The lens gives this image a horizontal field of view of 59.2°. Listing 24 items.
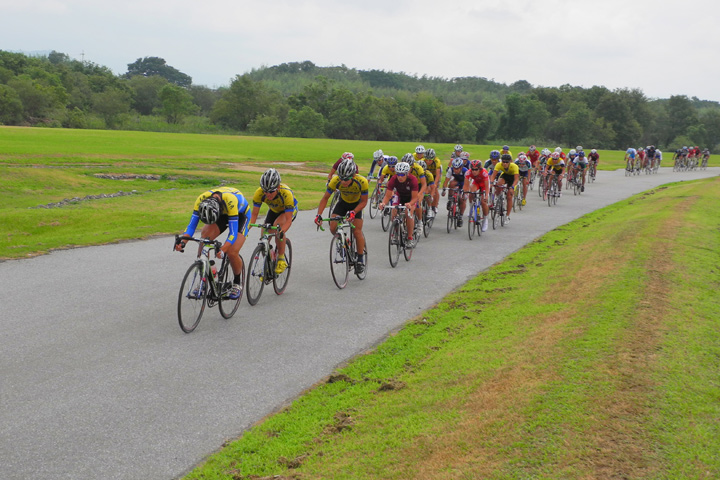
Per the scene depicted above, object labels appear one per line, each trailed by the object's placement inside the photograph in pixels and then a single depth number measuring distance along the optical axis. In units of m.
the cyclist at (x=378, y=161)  21.03
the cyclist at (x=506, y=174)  19.36
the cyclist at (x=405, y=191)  13.05
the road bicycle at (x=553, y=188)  27.67
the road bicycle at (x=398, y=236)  13.34
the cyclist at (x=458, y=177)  18.31
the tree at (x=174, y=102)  118.00
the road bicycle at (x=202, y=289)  8.17
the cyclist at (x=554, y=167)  27.58
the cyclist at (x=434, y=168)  18.70
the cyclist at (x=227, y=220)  8.05
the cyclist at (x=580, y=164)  32.50
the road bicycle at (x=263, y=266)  9.80
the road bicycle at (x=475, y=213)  17.58
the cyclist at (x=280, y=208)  10.11
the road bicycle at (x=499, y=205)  19.53
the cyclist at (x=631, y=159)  49.03
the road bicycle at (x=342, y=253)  11.16
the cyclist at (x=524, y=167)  24.20
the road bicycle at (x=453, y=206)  18.51
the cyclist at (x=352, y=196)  10.96
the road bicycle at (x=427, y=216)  17.56
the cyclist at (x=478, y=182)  17.64
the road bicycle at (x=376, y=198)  20.16
